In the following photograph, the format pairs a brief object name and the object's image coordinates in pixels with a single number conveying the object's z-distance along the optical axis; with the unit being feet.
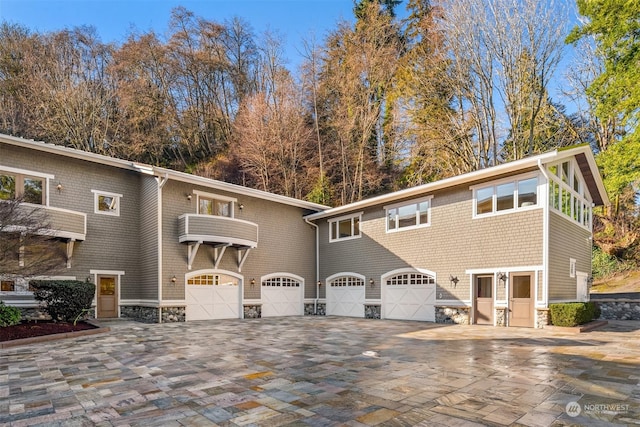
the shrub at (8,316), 29.91
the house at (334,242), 36.06
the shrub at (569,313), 32.22
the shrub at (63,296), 32.55
